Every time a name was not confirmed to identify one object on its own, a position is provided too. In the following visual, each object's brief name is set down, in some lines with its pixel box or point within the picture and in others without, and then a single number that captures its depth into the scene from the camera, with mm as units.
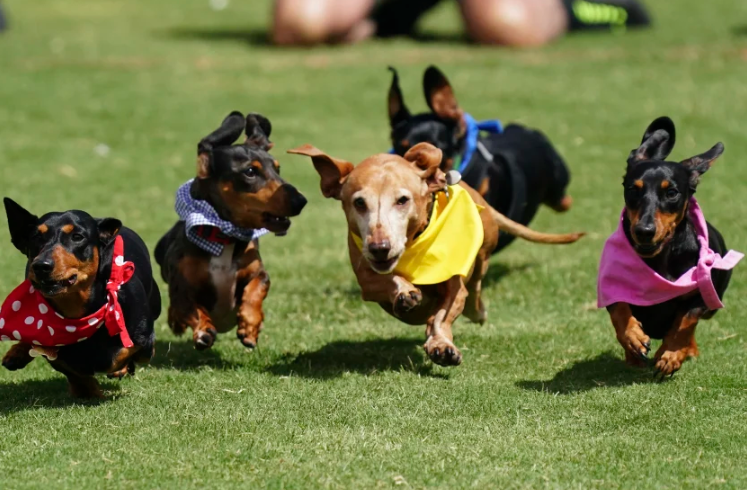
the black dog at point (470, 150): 17578
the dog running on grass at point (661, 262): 12133
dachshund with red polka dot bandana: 11195
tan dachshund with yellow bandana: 12508
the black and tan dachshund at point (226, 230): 13758
